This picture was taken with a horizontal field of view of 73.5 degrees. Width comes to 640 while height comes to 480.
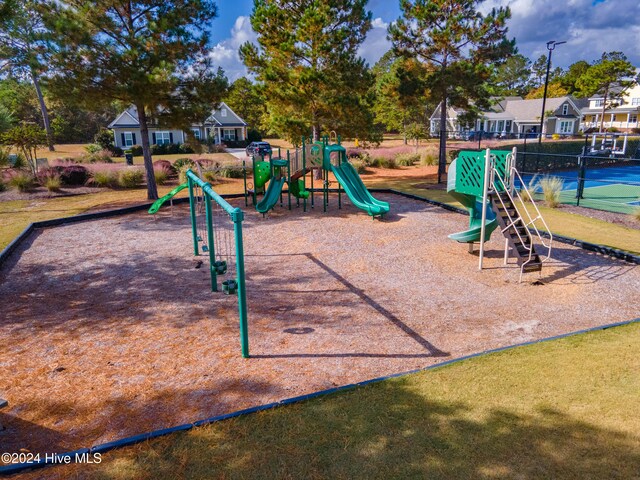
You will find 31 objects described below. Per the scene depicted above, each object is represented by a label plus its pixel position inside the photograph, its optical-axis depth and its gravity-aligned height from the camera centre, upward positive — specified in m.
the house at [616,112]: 61.25 +4.58
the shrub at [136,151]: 41.91 -0.21
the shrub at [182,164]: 24.56 -0.88
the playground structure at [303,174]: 13.69 -0.95
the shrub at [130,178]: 20.80 -1.41
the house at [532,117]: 59.28 +3.81
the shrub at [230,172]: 23.92 -1.33
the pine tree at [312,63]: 18.66 +3.80
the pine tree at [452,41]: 20.59 +5.03
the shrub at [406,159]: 29.76 -0.89
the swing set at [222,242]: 5.18 -2.13
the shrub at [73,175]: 20.57 -1.21
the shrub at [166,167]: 23.11 -0.98
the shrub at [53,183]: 19.00 -1.46
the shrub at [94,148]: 39.53 +0.11
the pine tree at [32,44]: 13.52 +3.37
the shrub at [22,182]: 19.06 -1.39
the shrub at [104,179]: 20.67 -1.40
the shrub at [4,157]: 22.28 -0.34
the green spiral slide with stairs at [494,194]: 8.26 -0.99
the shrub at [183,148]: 43.96 +0.03
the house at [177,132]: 45.62 +1.93
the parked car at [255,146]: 40.54 +0.16
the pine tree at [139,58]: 14.02 +3.06
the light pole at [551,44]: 26.66 +6.16
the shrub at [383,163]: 28.78 -1.10
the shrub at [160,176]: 21.47 -1.35
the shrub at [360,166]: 26.47 -1.19
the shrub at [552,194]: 15.14 -1.72
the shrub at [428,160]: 29.06 -0.95
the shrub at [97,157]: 32.81 -0.63
